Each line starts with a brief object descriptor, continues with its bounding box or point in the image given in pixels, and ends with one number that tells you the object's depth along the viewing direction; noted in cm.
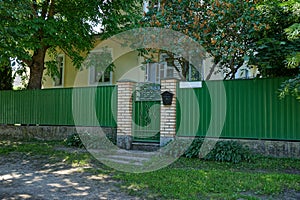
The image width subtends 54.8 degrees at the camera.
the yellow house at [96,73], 1345
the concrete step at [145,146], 813
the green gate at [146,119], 866
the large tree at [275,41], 649
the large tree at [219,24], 741
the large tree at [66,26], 1009
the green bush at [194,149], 725
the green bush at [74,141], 905
